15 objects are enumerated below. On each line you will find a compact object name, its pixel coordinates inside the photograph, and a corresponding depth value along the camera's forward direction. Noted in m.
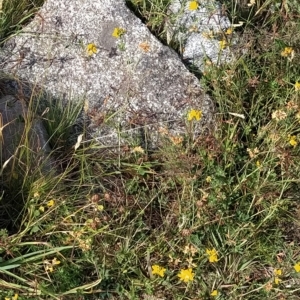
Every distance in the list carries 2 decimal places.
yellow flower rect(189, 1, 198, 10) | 3.17
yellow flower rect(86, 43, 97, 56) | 3.04
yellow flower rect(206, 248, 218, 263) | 2.71
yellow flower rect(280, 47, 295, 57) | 3.07
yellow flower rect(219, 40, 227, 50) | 3.06
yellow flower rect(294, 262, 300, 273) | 2.73
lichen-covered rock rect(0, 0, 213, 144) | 3.14
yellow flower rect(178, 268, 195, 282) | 2.64
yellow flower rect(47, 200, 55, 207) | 2.72
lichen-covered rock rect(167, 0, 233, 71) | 3.31
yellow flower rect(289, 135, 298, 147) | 2.91
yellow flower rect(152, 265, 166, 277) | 2.66
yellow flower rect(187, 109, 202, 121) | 2.81
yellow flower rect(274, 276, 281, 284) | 2.72
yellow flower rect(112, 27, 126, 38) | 3.01
